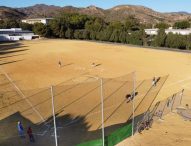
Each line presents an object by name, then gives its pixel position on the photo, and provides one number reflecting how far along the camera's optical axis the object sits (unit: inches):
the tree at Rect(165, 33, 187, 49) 1379.7
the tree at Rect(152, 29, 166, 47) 1443.8
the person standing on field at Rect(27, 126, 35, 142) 385.3
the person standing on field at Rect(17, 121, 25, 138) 397.5
